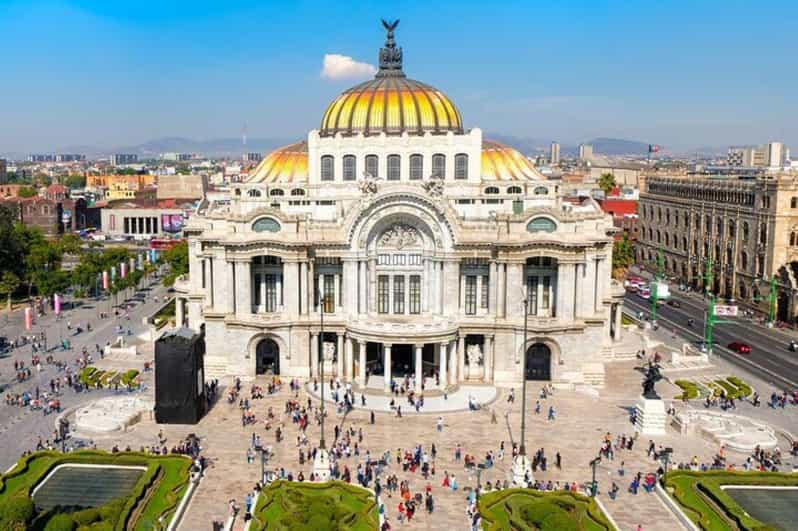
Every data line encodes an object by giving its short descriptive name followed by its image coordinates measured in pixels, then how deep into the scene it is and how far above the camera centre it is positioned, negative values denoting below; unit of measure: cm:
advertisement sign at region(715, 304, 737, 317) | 8244 -1288
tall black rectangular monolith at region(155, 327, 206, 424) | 5978 -1478
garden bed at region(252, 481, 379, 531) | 4044 -1770
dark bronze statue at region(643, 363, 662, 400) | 6016 -1473
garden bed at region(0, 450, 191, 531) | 3969 -1775
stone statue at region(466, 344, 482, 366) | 7194 -1528
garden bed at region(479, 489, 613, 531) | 4091 -1782
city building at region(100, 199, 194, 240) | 19712 -946
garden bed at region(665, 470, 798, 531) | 4366 -1810
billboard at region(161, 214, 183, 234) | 18638 -994
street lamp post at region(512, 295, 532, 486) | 4859 -1737
